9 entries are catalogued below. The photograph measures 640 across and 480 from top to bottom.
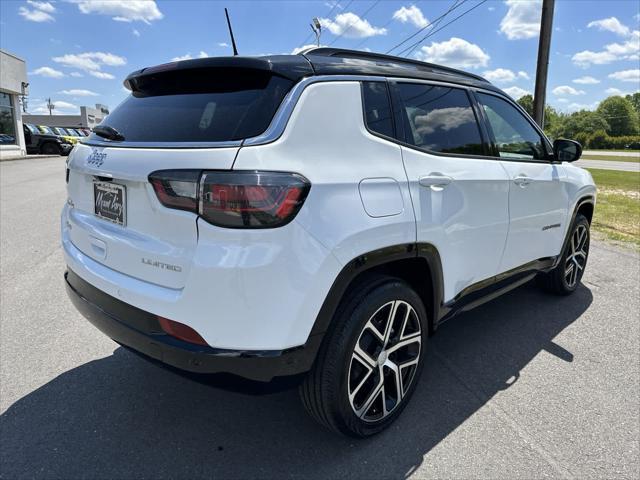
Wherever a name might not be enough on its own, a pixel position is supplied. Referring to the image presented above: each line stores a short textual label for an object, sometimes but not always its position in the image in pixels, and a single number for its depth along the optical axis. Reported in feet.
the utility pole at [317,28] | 67.65
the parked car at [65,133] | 93.79
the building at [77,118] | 206.17
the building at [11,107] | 78.71
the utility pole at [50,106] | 313.94
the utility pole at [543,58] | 35.04
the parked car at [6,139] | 78.25
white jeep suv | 6.13
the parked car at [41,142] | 89.56
